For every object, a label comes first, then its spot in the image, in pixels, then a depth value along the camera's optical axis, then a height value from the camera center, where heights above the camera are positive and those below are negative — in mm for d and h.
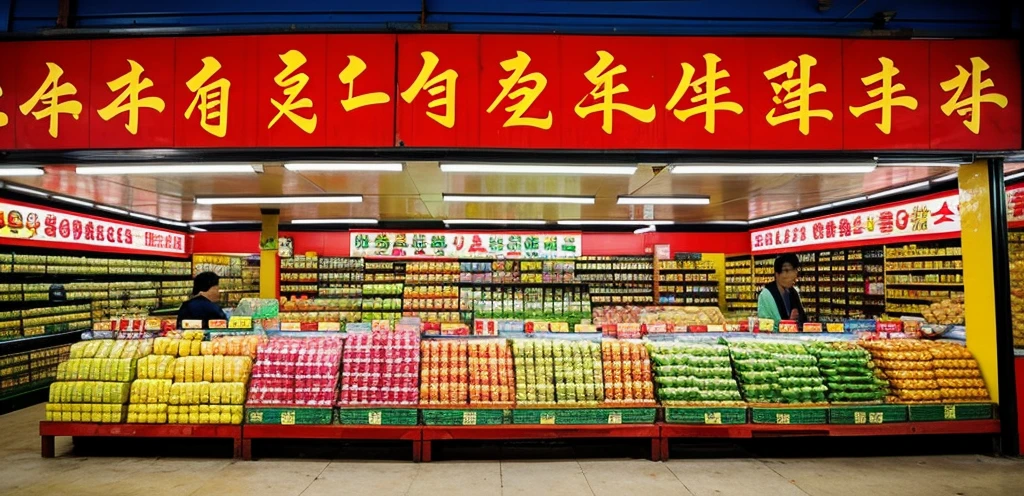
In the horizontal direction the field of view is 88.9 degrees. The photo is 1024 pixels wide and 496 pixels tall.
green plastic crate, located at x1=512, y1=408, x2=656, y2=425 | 4938 -1361
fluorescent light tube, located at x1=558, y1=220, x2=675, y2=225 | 13508 +1286
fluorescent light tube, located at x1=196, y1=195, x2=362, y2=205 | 8250 +1201
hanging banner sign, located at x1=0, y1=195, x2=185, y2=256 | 8164 +810
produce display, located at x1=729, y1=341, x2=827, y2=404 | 5070 -1011
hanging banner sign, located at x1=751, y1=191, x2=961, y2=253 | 8758 +879
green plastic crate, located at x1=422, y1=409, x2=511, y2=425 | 4930 -1362
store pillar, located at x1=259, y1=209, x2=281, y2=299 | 9711 +367
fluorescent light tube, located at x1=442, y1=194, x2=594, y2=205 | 8180 +1186
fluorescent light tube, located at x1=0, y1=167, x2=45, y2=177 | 5457 +1110
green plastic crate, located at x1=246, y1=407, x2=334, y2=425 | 4926 -1340
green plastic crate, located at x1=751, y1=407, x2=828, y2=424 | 4973 -1375
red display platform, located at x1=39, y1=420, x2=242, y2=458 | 4930 -1475
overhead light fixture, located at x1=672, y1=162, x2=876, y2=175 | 5340 +1085
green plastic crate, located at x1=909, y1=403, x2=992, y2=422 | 5086 -1382
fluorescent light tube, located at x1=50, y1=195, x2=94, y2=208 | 8932 +1325
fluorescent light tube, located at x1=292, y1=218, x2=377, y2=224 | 11719 +1195
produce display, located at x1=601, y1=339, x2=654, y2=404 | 5051 -986
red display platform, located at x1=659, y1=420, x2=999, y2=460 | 4918 -1517
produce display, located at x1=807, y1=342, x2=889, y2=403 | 5105 -1024
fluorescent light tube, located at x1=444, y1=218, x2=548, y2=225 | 12380 +1239
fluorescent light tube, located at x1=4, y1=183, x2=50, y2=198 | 7953 +1331
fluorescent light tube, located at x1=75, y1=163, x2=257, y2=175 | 5328 +1102
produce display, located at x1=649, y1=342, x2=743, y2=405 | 5027 -1019
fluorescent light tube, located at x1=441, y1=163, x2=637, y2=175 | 5371 +1094
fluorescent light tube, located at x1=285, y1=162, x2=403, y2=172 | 5324 +1125
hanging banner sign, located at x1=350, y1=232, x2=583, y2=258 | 13109 +717
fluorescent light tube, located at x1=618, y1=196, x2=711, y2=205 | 8562 +1197
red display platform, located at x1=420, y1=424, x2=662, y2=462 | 4898 -1502
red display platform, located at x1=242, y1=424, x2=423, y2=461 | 4883 -1487
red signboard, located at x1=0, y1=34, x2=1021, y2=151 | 5090 +1762
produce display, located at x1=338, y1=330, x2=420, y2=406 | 5023 -940
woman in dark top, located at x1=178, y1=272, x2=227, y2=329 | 6148 -341
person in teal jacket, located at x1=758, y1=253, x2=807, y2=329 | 6473 -324
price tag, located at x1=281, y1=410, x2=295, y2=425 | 4922 -1353
